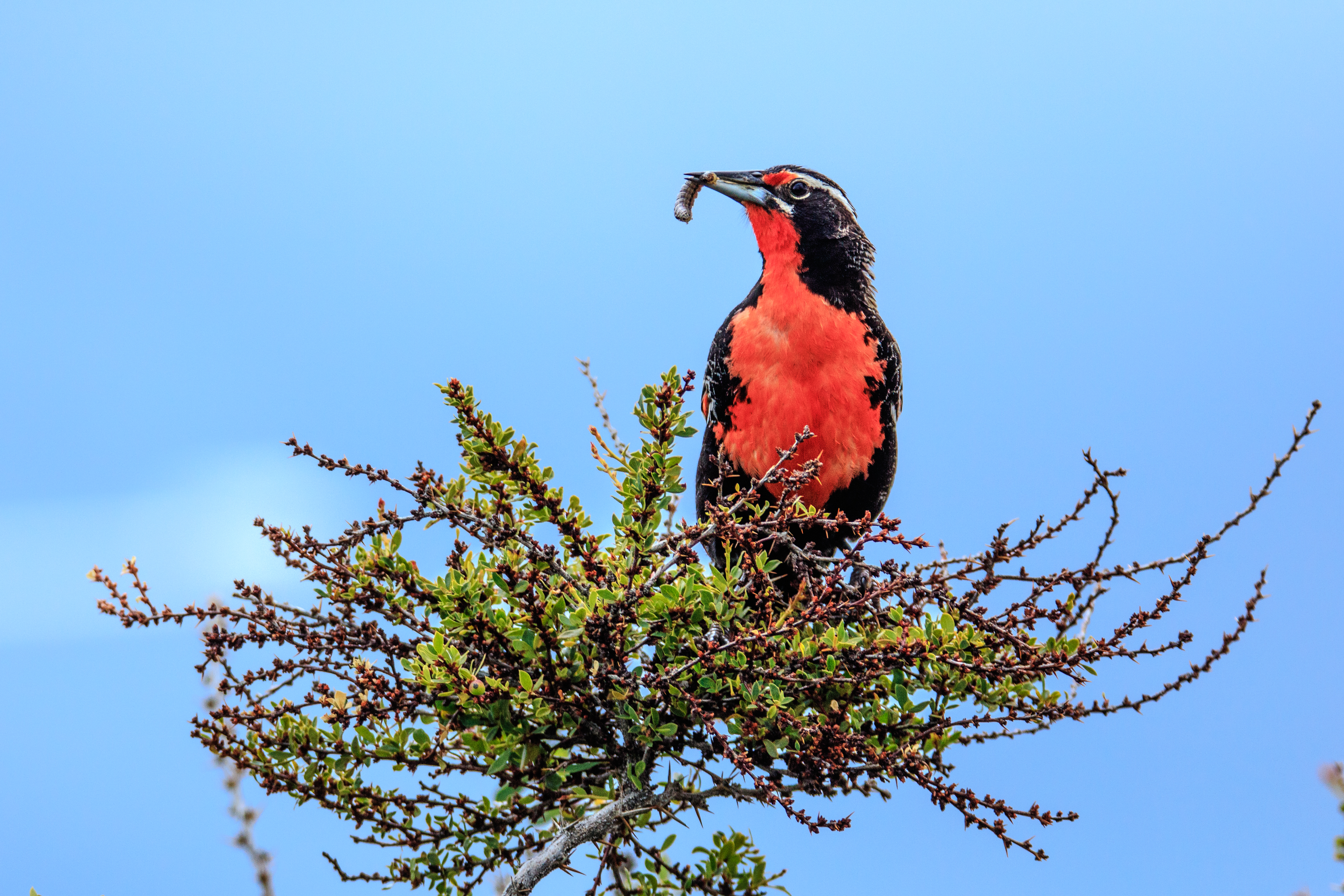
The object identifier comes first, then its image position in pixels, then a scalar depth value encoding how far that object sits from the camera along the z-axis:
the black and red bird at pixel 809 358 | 11.52
